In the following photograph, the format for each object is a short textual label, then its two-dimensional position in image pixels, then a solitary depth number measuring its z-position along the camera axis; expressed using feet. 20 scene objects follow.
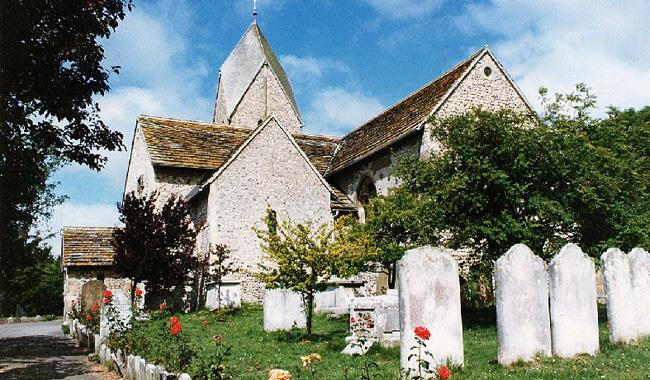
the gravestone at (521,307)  29.25
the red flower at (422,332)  19.12
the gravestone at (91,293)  63.20
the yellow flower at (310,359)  17.31
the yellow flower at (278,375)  14.07
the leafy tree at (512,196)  48.88
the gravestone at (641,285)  36.41
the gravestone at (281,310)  48.57
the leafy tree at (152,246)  68.49
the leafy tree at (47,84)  37.58
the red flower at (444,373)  15.44
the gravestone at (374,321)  36.60
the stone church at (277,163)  77.51
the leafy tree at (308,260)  42.88
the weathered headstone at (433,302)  27.30
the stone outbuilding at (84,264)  99.96
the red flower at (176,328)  25.32
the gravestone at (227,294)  69.26
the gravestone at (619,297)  35.06
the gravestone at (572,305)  31.14
